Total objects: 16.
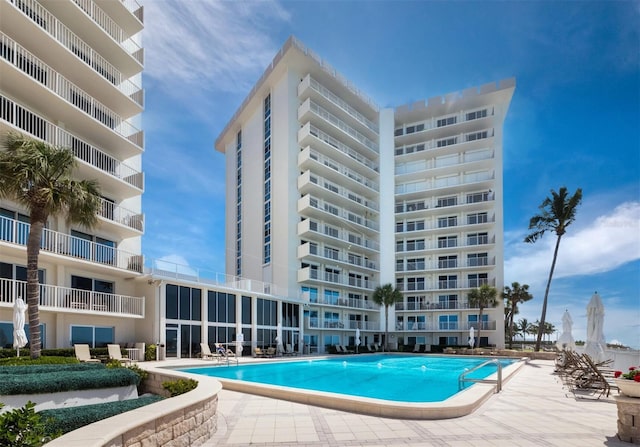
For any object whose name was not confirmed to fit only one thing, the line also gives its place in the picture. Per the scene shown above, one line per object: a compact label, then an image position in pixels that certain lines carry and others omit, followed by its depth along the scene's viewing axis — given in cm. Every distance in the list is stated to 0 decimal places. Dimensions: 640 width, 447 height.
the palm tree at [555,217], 3738
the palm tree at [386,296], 4072
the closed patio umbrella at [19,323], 1373
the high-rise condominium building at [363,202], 3744
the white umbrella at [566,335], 2244
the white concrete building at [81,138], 1709
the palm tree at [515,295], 4025
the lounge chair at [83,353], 1598
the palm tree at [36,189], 1377
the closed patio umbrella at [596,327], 1662
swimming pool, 852
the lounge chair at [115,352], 1738
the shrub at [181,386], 809
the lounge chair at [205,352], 2230
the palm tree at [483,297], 3912
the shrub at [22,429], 387
